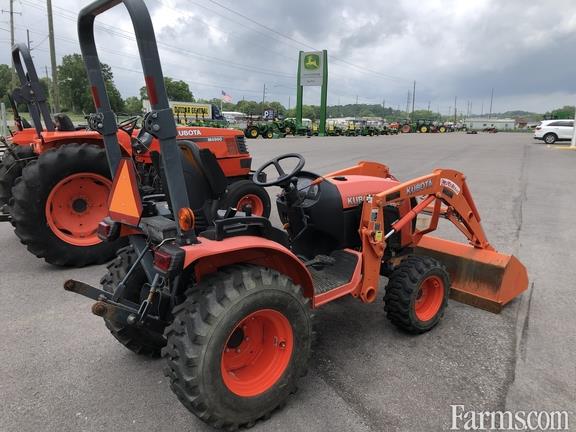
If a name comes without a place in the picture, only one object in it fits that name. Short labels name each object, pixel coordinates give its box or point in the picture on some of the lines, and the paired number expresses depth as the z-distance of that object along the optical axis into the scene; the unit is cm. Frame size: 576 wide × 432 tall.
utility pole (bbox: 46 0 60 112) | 2261
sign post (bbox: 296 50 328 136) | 4028
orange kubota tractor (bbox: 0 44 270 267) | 443
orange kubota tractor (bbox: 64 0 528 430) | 202
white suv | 2691
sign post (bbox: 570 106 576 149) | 2267
